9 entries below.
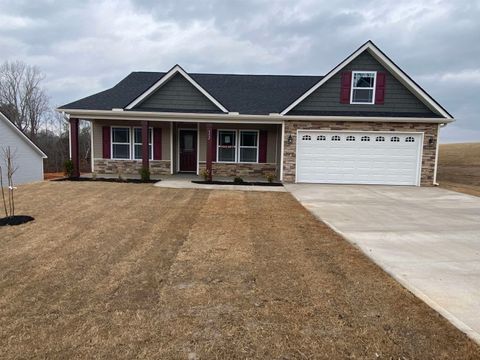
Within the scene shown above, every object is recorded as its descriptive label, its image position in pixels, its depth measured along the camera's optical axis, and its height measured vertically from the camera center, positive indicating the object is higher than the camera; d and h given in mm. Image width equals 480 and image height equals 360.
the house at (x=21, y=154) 18000 -530
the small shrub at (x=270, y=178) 13297 -1110
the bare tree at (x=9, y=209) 7023 -1498
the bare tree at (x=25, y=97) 31109 +4757
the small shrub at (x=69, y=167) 13492 -868
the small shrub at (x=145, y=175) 13199 -1100
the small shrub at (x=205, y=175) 13609 -1075
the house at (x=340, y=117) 13438 +1378
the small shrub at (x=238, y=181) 13239 -1260
